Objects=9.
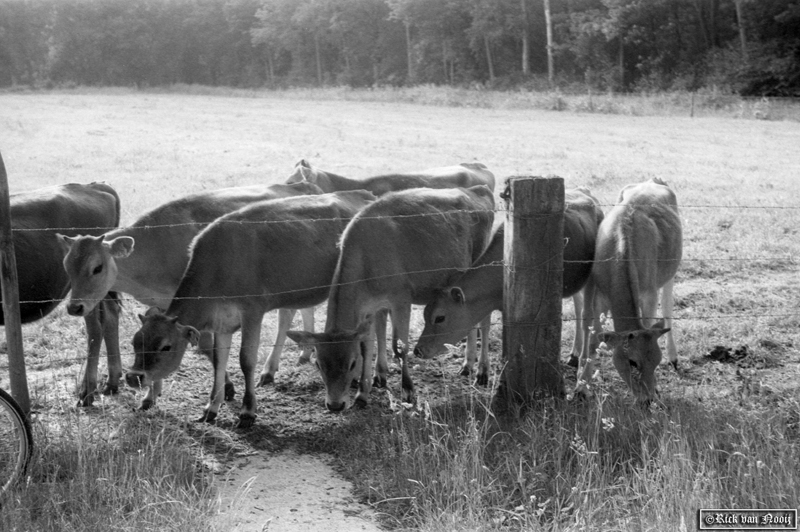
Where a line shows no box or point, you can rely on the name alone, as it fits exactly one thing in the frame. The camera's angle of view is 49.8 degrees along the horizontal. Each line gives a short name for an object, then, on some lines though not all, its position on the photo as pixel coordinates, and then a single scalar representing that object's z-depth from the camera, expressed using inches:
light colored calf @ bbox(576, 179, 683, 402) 244.2
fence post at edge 202.7
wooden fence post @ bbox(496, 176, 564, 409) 235.0
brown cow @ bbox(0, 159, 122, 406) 283.0
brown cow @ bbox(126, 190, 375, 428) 259.0
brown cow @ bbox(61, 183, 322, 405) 273.1
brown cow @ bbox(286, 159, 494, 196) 404.2
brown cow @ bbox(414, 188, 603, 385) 272.5
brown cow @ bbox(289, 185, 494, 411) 254.8
